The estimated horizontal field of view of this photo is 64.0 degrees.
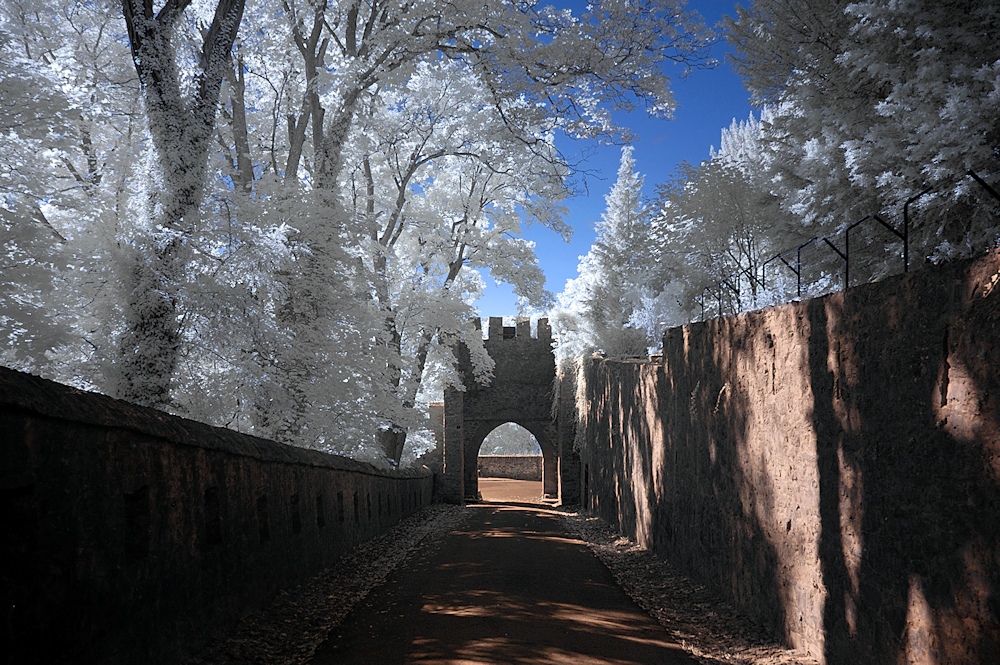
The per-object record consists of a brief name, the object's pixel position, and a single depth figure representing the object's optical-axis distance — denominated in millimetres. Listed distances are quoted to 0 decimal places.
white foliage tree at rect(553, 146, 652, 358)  28641
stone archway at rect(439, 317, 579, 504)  29141
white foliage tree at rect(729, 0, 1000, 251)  9211
